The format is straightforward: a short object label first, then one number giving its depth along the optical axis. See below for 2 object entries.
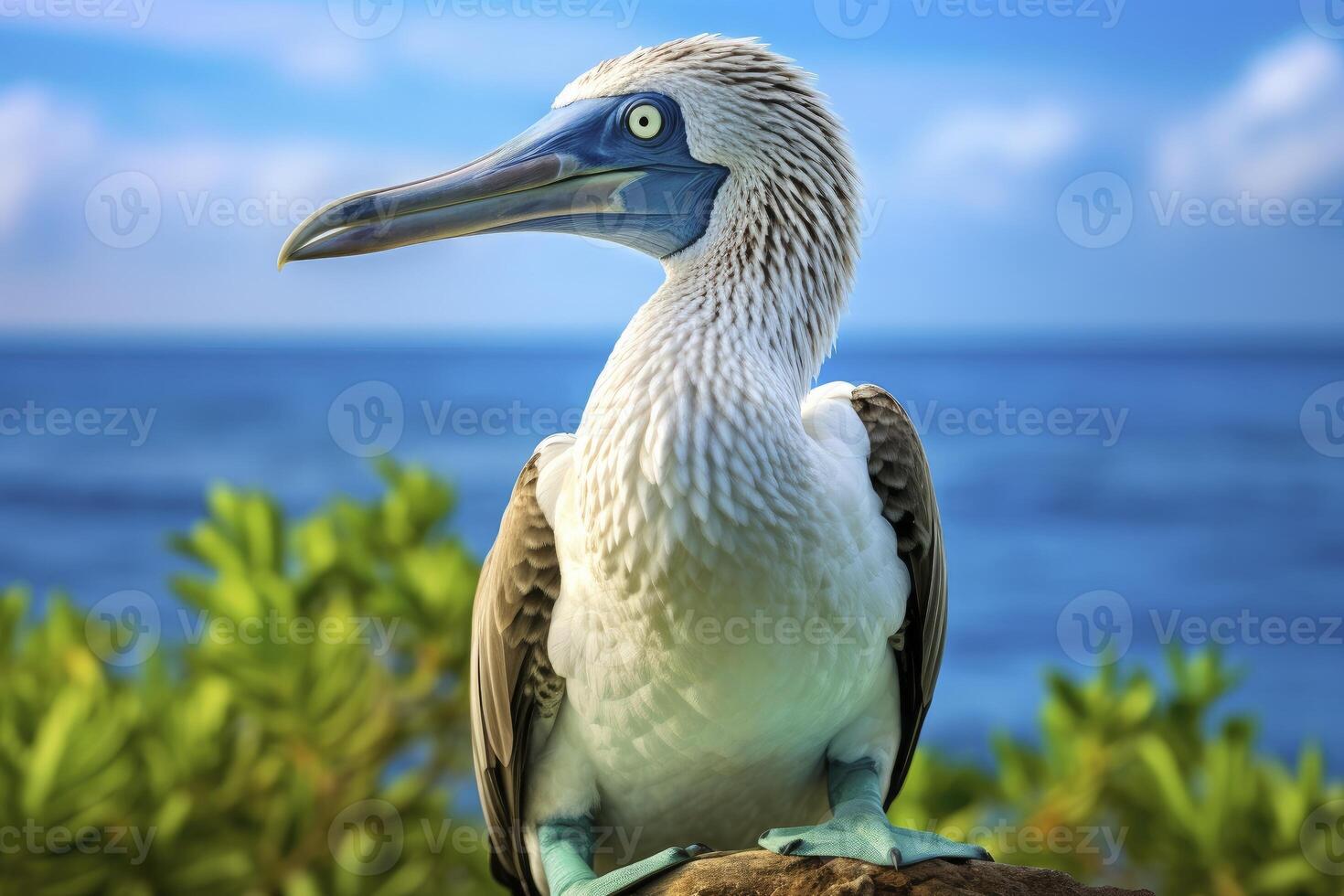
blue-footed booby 1.43
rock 1.42
